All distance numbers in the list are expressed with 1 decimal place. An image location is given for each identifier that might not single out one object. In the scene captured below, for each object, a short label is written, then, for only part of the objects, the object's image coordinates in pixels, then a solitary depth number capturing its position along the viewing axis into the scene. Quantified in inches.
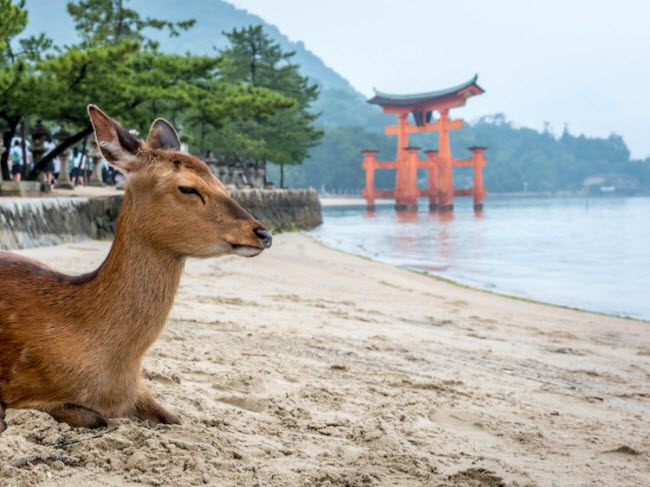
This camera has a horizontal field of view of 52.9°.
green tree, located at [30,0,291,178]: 489.7
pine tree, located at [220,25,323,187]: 1282.0
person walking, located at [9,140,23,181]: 668.1
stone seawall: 326.6
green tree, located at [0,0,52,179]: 437.7
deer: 83.0
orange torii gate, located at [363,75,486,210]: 1926.7
